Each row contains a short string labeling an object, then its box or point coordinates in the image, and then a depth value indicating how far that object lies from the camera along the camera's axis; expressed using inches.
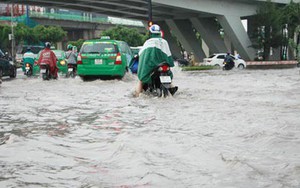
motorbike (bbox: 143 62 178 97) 413.1
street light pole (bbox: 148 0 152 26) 1090.1
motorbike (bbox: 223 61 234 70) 1218.6
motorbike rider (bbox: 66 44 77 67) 767.1
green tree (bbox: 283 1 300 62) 1635.1
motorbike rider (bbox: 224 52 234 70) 1218.6
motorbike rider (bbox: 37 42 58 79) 671.6
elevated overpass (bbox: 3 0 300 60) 1660.9
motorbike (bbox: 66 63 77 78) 767.8
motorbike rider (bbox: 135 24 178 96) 424.2
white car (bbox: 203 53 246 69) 1465.3
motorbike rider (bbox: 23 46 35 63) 853.8
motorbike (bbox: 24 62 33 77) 829.6
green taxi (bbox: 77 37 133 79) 648.4
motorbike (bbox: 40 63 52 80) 670.9
